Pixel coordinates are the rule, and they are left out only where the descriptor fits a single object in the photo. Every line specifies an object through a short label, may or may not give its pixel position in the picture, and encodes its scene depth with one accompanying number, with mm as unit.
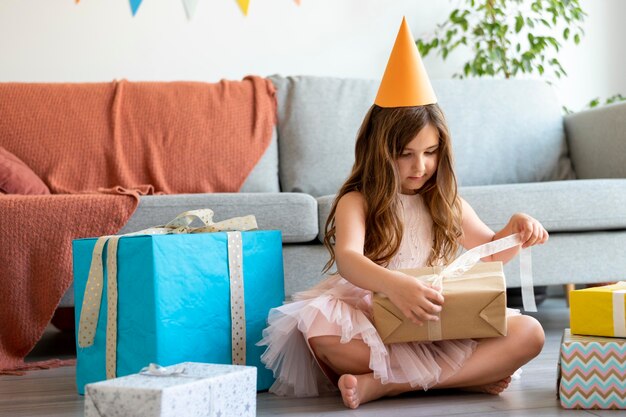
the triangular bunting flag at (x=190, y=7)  3096
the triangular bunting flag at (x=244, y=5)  3129
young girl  1403
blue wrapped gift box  1410
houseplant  3166
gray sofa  2117
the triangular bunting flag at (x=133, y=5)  3072
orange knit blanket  2525
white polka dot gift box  1070
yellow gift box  1302
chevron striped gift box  1294
